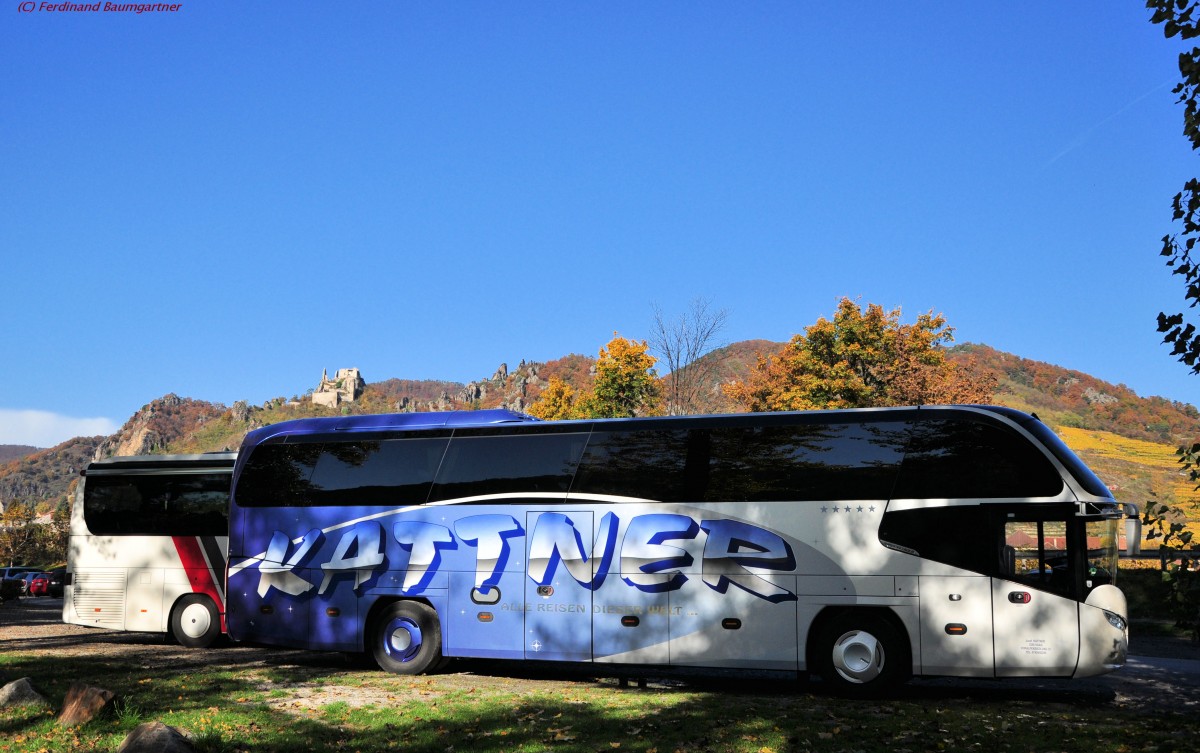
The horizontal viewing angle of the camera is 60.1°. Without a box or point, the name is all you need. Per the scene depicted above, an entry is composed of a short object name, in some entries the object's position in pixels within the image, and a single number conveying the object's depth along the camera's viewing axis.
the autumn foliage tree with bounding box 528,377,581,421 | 60.50
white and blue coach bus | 12.02
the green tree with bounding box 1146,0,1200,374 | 7.43
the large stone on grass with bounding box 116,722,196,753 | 7.68
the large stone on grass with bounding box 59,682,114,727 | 8.96
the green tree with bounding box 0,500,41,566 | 86.00
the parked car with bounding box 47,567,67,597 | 43.91
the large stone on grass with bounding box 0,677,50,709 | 9.52
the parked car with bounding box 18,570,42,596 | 43.34
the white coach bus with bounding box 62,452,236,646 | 18.55
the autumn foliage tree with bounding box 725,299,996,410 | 52.78
